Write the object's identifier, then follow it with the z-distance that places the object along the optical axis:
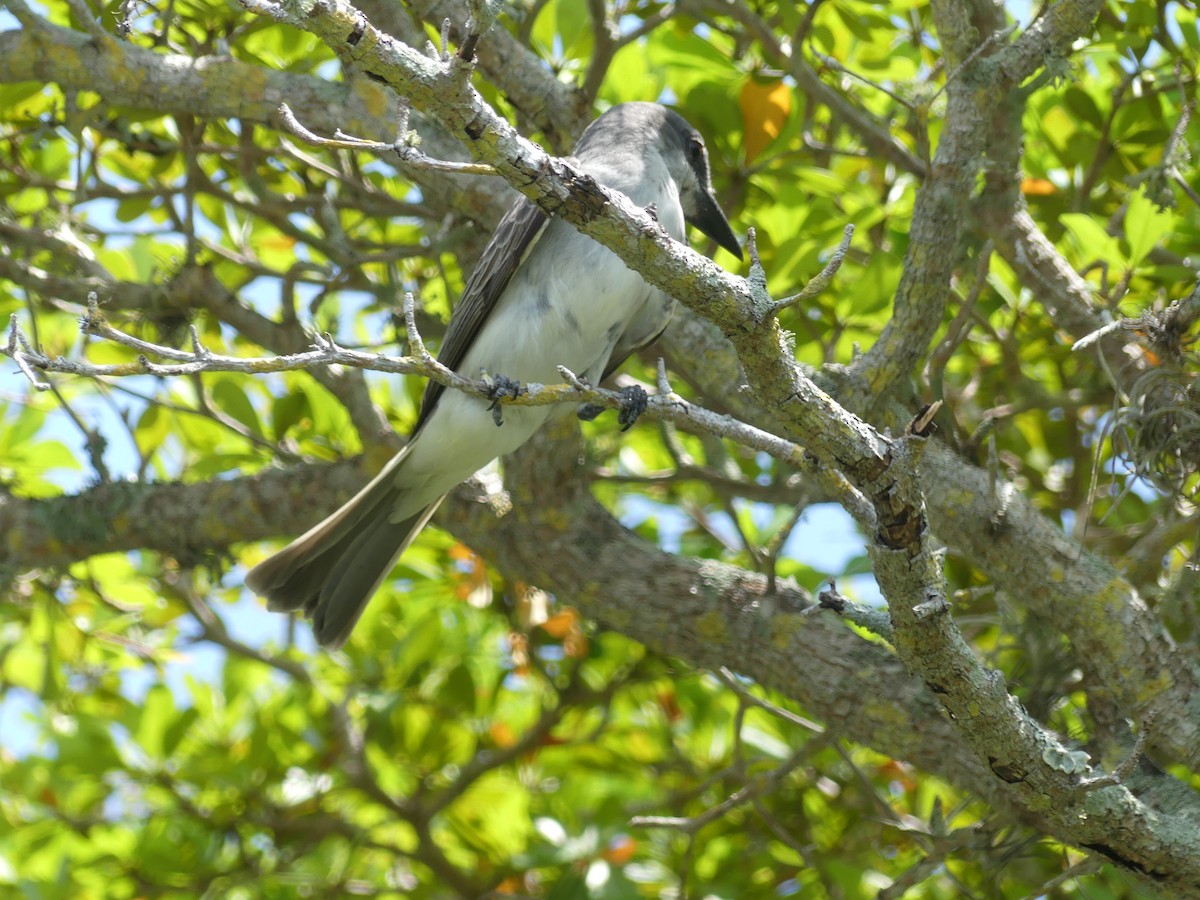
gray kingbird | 6.74
